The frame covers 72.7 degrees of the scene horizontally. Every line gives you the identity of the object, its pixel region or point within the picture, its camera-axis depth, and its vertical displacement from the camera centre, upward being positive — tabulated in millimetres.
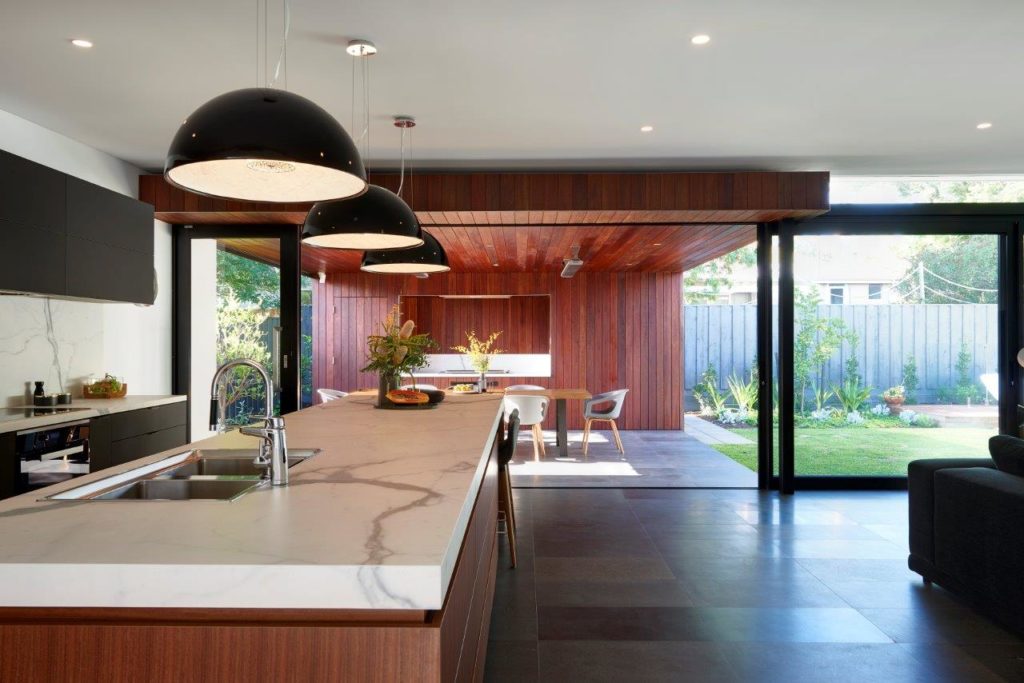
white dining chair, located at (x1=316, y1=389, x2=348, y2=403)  8422 -588
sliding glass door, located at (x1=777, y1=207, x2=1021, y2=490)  5855 +36
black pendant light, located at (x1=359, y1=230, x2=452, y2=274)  3834 +486
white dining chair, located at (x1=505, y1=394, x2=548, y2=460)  7387 -664
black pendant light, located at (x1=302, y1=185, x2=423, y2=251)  2811 +523
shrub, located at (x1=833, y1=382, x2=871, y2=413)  5906 -442
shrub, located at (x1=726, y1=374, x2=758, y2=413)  10617 -726
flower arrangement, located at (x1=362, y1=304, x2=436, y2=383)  3752 -32
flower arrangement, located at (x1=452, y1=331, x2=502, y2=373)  10320 -10
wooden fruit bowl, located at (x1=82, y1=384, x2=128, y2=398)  4823 -323
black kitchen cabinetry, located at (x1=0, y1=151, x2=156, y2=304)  3676 +663
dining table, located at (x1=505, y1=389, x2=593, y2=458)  7648 -674
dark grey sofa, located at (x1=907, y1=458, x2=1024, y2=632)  2906 -869
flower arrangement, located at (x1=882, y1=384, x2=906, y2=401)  5930 -427
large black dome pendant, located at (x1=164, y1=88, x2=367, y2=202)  1641 +514
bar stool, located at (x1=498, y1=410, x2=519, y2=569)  3736 -784
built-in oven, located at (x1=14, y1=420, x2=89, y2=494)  3555 -574
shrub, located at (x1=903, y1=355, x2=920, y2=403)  5922 -300
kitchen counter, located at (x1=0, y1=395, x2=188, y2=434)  3551 -375
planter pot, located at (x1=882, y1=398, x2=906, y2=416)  5930 -529
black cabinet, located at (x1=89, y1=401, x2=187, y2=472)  4164 -571
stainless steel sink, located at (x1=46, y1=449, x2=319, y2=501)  1911 -399
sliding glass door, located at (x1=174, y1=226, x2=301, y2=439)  5859 +347
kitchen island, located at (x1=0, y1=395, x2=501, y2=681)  1159 -427
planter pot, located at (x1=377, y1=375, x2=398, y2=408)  3785 -218
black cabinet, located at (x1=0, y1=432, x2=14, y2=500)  3439 -594
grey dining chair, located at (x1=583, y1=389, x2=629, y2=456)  8164 -733
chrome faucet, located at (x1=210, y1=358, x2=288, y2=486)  1793 -269
